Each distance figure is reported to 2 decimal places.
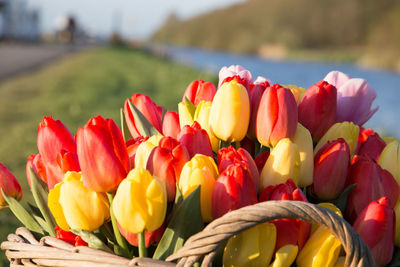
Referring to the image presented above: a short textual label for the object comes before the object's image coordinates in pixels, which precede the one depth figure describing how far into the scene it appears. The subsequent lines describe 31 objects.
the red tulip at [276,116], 1.00
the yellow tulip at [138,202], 0.93
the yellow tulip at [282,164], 0.98
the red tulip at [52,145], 1.02
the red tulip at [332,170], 0.99
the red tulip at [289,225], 0.95
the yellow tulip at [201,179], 0.95
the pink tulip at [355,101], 1.11
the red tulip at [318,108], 1.05
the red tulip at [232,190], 0.94
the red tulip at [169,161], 0.96
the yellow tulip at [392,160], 1.04
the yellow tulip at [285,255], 0.94
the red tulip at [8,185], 1.05
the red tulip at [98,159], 0.95
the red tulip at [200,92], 1.12
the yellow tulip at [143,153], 0.98
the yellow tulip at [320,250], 0.94
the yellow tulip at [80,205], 0.96
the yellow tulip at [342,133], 1.05
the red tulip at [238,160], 0.97
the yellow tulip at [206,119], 1.06
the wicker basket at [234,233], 0.91
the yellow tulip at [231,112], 1.01
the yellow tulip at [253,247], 0.94
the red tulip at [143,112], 1.11
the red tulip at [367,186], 0.99
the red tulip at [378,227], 0.96
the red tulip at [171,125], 1.08
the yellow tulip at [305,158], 1.01
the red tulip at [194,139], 1.00
